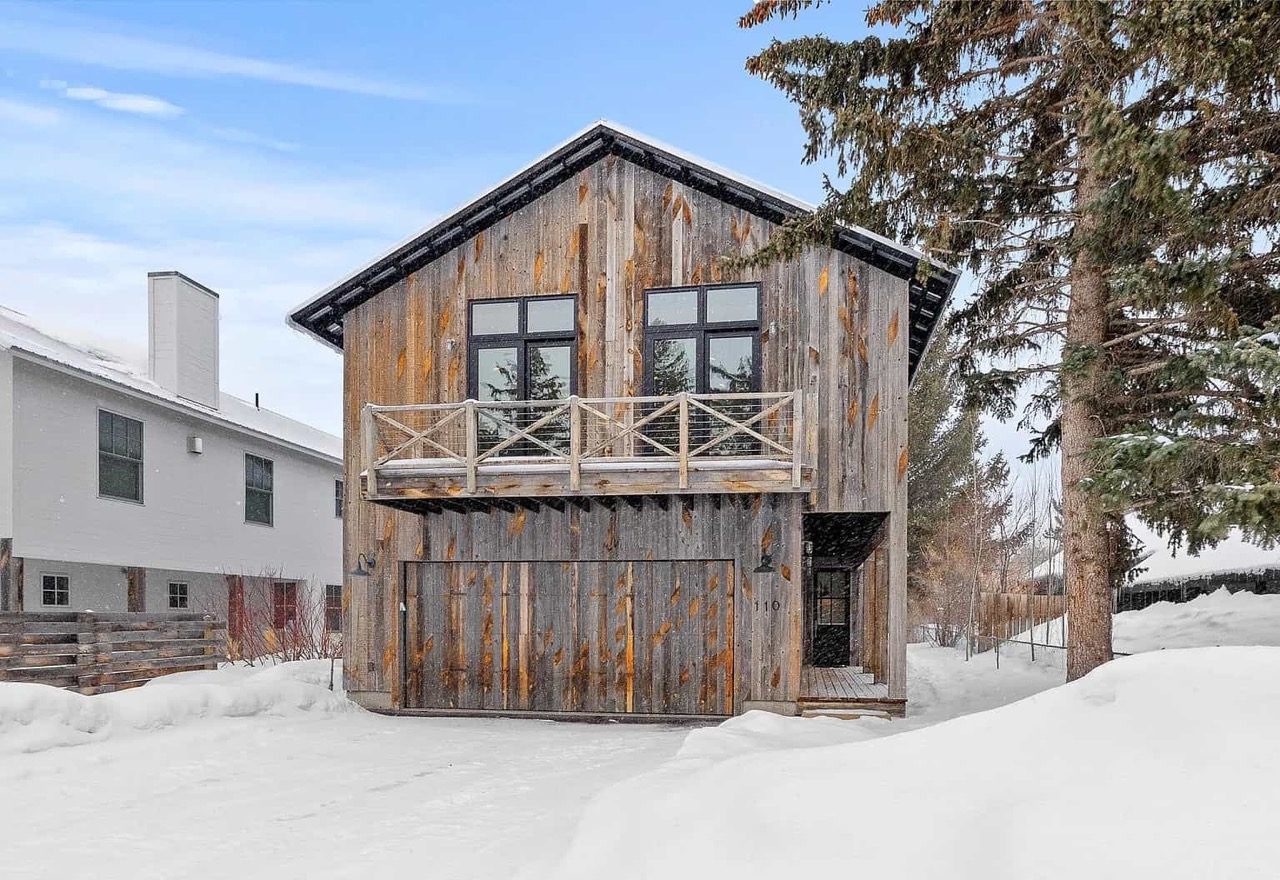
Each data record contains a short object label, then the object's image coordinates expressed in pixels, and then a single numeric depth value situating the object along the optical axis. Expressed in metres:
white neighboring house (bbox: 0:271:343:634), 15.44
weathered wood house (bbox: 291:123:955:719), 12.62
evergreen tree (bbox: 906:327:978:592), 29.30
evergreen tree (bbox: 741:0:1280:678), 9.38
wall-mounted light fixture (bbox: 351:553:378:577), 13.73
